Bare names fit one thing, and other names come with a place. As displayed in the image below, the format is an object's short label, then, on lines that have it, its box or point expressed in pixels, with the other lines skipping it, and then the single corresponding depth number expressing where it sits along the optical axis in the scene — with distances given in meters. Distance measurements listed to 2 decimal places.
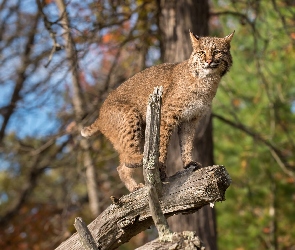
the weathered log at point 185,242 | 7.37
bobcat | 11.13
